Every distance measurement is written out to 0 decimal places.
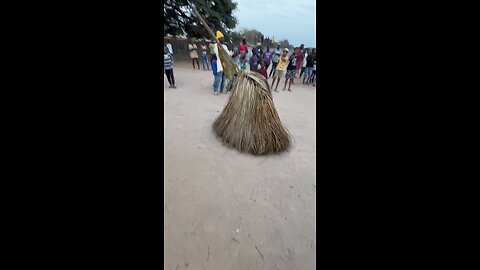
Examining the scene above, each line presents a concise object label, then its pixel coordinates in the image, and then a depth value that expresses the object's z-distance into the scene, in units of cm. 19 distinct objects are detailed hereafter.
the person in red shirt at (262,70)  624
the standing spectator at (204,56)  1143
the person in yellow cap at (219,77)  593
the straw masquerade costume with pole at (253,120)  356
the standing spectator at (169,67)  652
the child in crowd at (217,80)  668
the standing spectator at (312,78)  995
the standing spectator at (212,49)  919
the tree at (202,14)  1180
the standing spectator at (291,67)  785
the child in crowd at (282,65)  747
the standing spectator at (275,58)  971
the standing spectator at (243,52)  775
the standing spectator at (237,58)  858
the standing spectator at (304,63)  993
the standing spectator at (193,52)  1124
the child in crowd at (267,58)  856
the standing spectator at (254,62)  752
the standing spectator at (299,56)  902
